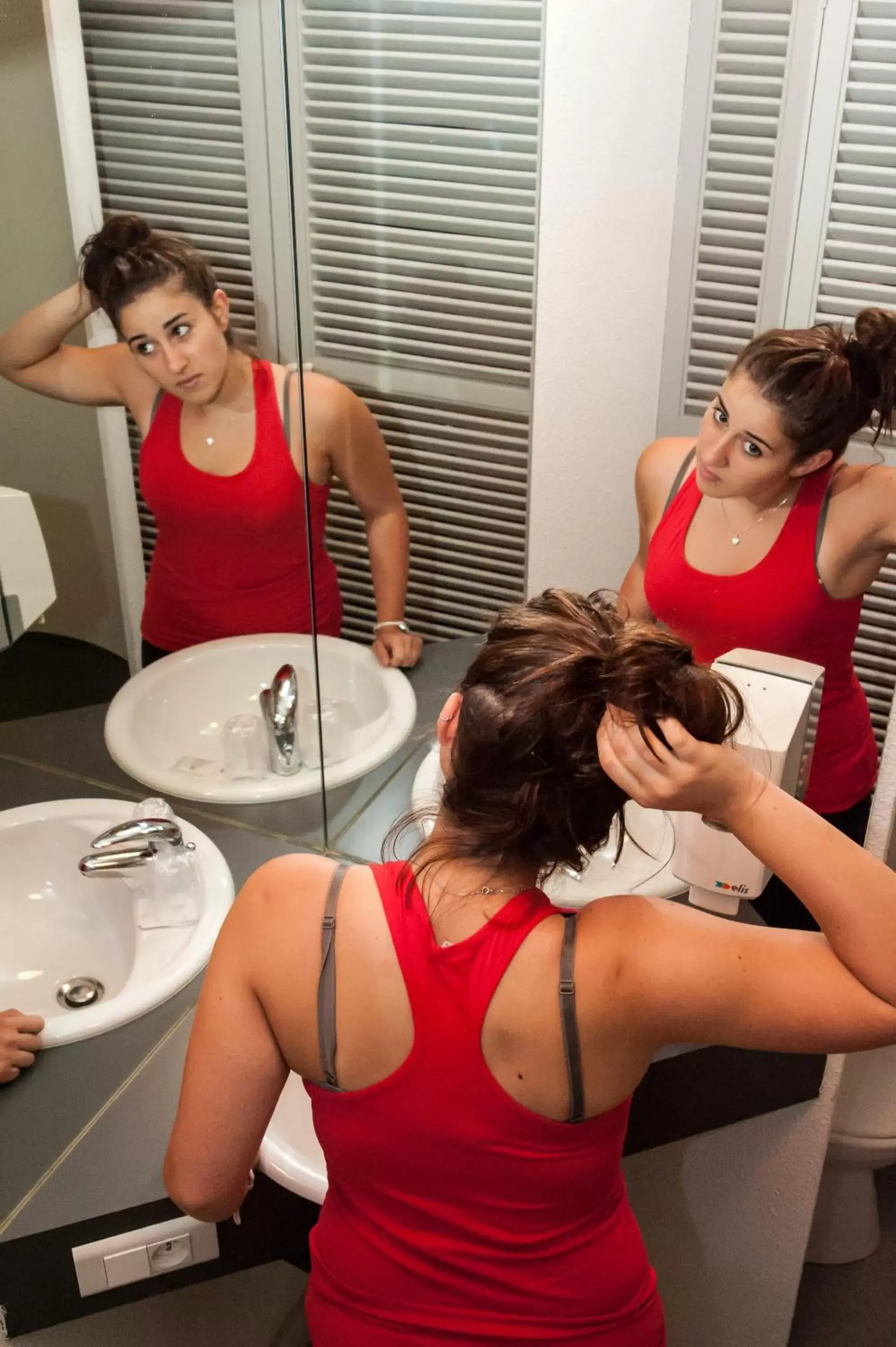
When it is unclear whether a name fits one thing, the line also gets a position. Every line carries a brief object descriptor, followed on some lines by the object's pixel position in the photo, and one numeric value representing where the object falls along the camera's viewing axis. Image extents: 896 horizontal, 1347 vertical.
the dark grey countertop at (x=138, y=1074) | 1.18
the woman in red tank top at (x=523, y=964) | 0.90
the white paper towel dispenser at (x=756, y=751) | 1.37
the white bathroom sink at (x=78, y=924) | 1.41
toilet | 1.88
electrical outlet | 1.17
